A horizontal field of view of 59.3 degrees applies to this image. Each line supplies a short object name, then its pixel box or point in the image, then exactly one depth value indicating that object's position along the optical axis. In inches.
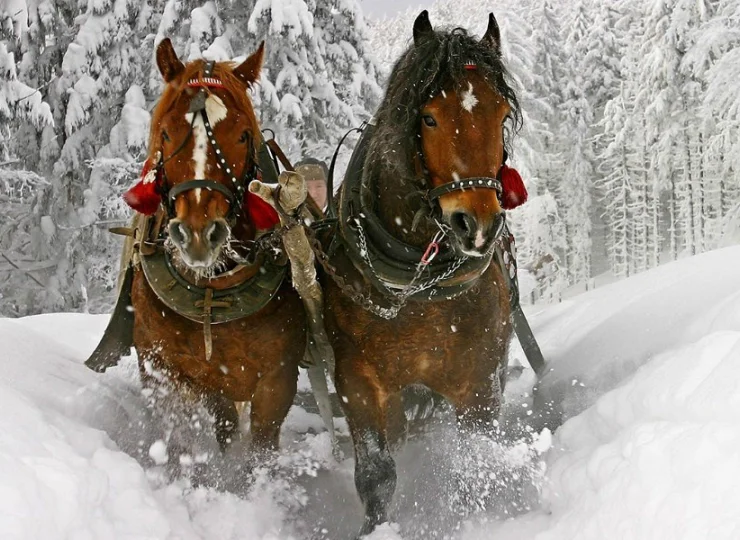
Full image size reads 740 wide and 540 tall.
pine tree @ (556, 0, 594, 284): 1061.1
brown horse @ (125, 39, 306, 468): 108.7
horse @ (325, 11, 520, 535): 105.6
